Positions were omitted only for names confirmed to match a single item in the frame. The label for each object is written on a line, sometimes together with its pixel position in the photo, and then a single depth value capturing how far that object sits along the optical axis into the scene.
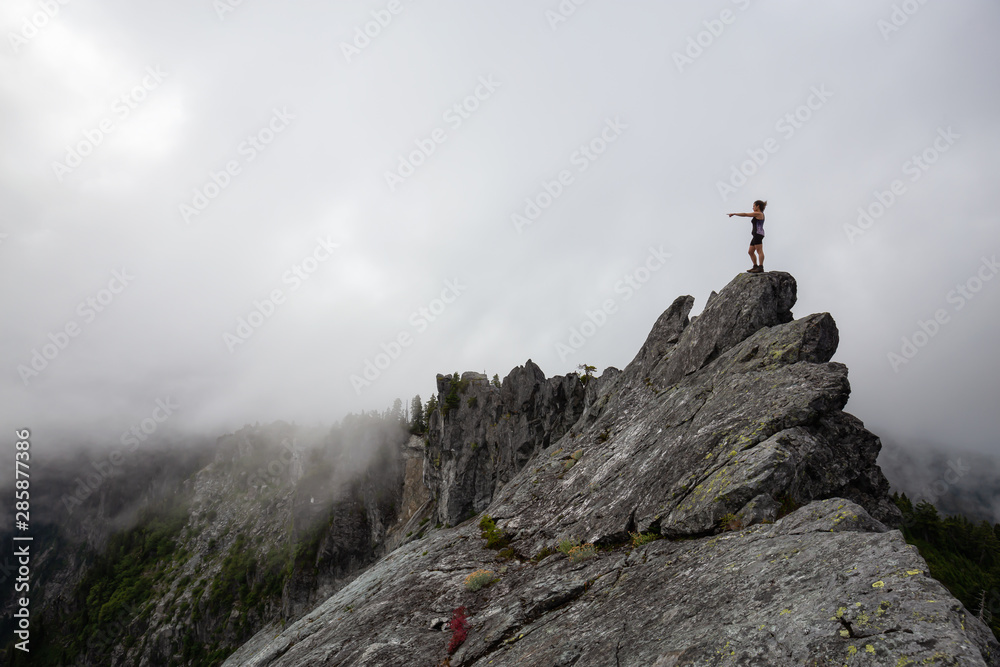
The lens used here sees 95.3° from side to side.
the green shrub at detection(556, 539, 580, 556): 17.75
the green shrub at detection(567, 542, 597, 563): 16.59
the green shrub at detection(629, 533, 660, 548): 15.18
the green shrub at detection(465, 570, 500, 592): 18.58
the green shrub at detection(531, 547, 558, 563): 18.91
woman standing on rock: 24.60
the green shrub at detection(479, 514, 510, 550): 22.36
